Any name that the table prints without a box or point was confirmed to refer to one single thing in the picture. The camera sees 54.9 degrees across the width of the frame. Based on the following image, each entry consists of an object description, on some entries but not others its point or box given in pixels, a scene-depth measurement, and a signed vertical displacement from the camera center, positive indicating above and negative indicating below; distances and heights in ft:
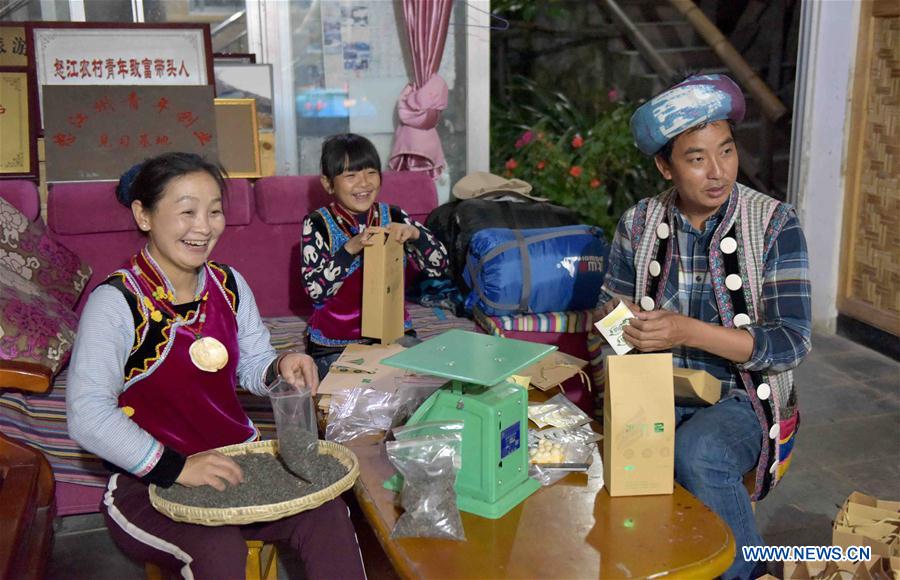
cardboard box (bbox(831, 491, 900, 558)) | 6.13 -2.71
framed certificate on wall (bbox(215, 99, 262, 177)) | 12.25 +0.17
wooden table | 4.62 -2.19
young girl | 9.21 -0.97
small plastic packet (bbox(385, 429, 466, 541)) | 4.90 -1.92
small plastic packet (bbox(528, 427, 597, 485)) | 5.70 -2.05
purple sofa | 10.80 -1.00
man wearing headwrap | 6.13 -1.18
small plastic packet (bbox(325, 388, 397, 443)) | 6.42 -1.99
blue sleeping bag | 10.26 -1.45
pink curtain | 13.74 +0.83
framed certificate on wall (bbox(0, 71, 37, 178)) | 11.59 +0.27
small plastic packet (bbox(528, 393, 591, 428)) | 6.37 -1.98
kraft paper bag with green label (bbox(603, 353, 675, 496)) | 5.38 -1.73
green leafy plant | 17.87 -0.29
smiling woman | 5.52 -1.63
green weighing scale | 5.14 -1.62
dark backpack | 11.24 -0.95
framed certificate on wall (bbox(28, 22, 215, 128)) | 11.94 +1.34
